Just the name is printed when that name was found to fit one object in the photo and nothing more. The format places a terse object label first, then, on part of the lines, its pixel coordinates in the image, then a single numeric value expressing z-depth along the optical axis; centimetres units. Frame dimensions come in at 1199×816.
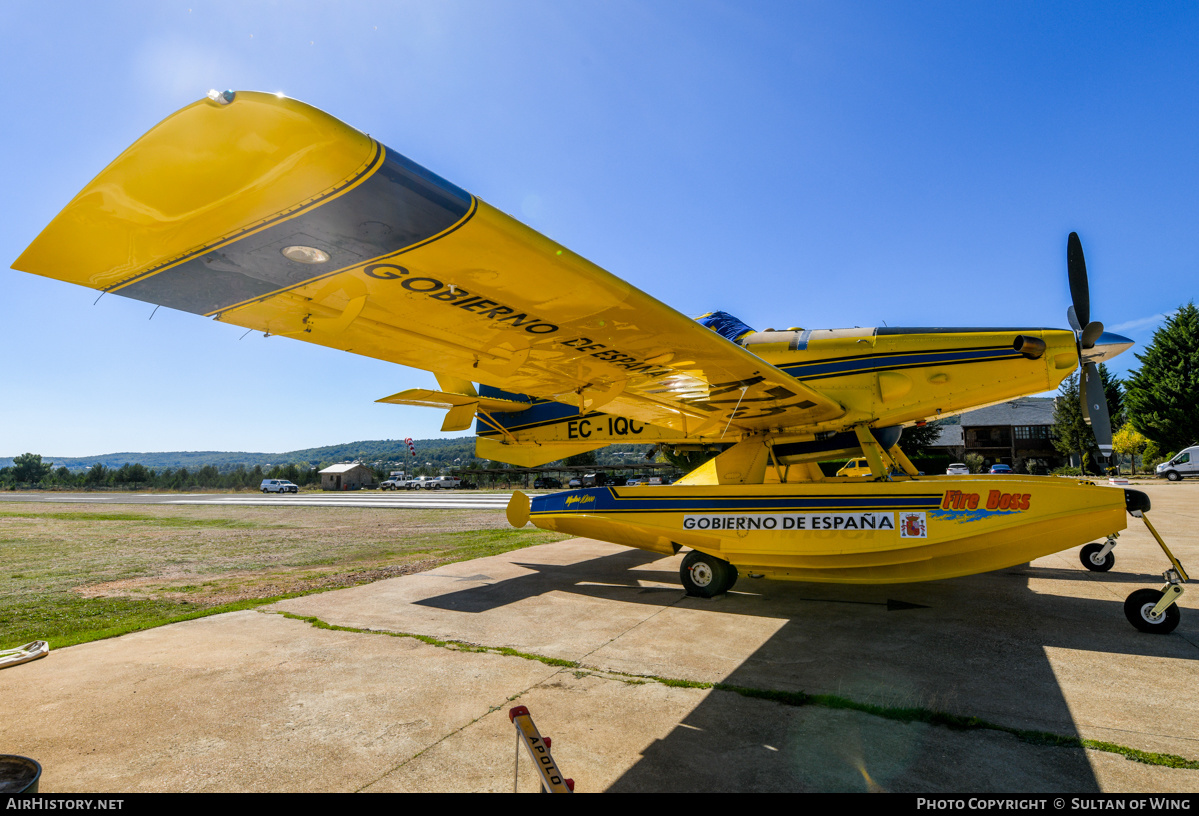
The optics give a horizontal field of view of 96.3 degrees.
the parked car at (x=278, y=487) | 5026
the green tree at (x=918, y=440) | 2692
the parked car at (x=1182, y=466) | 3155
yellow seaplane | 206
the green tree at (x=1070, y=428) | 4131
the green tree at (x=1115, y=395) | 4309
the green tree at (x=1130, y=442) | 3922
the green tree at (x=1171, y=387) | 3478
